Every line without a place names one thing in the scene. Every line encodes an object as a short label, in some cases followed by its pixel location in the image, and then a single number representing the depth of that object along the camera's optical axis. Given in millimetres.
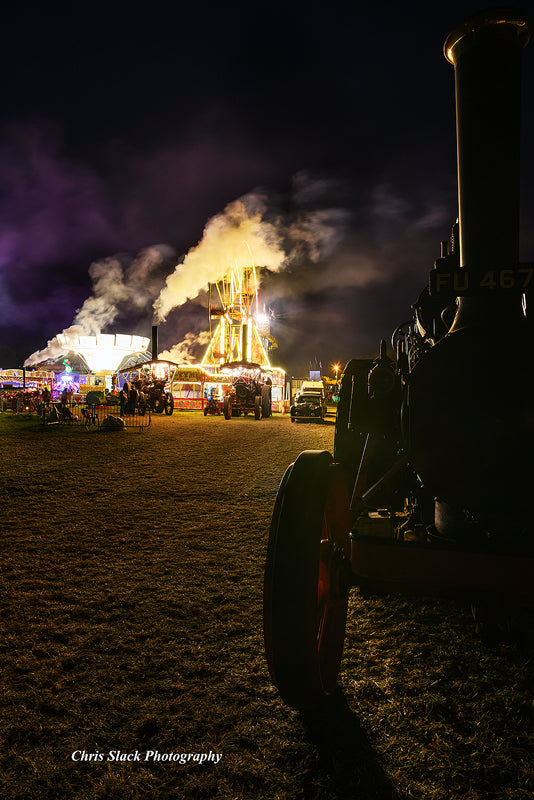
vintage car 20281
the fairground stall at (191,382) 30750
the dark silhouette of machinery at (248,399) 21547
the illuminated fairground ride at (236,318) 50500
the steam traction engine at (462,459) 1608
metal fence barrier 15117
